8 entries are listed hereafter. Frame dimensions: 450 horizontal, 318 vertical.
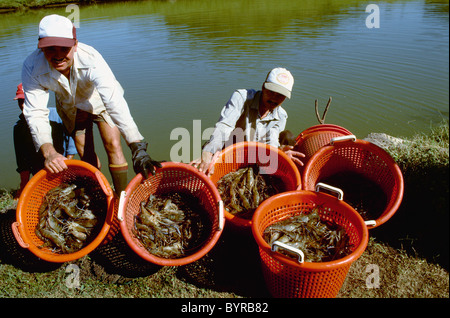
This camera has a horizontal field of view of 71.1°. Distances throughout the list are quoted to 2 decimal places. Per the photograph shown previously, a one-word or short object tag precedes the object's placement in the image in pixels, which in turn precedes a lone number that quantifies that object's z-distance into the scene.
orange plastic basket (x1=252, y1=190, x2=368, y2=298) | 2.21
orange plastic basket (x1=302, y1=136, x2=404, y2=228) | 2.96
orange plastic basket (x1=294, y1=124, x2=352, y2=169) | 3.67
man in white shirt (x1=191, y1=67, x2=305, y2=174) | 3.22
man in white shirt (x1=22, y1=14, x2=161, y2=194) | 2.66
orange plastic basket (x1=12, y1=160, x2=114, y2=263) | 2.51
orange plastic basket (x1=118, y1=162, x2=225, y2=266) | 2.44
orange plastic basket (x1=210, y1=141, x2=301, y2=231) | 3.10
